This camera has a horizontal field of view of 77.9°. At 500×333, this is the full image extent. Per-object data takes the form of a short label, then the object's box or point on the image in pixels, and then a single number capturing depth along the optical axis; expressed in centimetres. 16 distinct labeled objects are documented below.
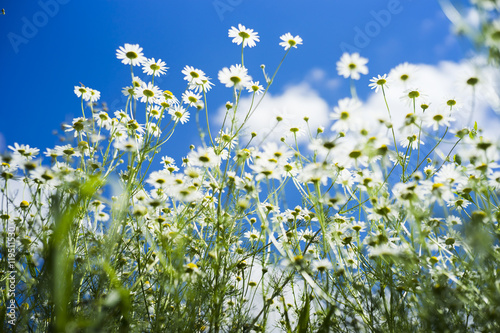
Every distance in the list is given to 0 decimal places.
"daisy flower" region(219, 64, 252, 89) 201
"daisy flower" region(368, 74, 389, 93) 210
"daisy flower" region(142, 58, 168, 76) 226
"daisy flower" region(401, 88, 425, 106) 179
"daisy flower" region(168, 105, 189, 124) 199
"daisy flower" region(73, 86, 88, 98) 230
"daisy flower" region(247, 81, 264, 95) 226
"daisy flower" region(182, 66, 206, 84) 227
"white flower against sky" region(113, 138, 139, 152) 143
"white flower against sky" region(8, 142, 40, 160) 183
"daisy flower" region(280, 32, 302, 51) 237
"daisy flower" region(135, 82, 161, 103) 209
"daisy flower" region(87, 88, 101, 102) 230
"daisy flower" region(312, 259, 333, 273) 146
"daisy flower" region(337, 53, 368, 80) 192
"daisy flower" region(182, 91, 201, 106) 223
